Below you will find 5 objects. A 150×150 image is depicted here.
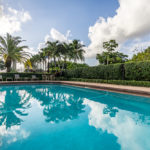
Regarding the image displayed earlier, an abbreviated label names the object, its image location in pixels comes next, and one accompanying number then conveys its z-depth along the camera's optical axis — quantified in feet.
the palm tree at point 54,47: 74.90
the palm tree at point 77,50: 91.36
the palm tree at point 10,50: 55.18
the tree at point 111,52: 95.22
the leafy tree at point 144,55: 76.34
